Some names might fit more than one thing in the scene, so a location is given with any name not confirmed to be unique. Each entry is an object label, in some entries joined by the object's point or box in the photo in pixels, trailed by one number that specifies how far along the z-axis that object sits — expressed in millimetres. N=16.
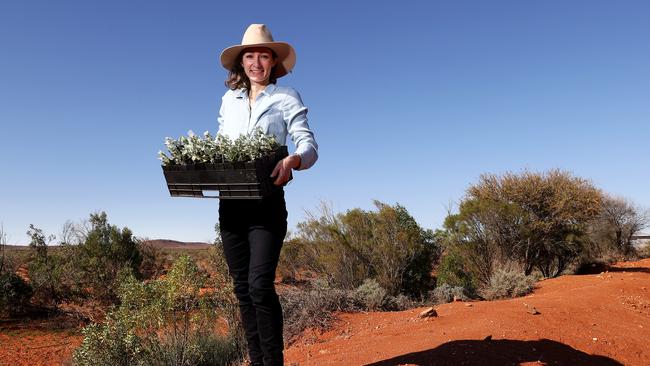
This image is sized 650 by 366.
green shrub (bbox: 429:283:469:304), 9791
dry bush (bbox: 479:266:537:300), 10242
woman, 2570
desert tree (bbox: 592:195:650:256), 22391
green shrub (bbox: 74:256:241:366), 4641
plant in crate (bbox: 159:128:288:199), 2338
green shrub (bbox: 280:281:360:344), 6555
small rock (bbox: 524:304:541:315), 5871
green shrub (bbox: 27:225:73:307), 15164
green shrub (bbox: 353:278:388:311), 8000
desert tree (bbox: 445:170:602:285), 13156
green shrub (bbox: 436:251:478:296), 12672
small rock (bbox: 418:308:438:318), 5984
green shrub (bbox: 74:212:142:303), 14836
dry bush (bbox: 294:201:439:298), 10867
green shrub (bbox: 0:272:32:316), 13938
